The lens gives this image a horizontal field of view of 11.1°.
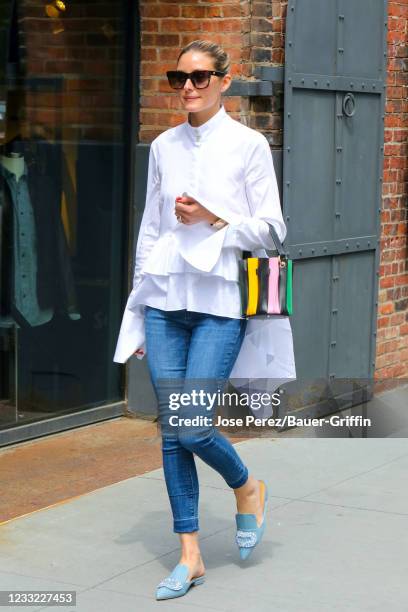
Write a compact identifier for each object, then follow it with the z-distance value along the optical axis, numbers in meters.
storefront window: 11.42
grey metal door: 12.16
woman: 7.81
